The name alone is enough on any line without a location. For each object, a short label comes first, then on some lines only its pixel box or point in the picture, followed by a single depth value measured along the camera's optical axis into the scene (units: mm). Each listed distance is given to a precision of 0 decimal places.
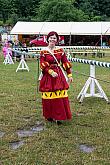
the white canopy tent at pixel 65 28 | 36250
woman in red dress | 6383
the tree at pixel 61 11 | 58338
